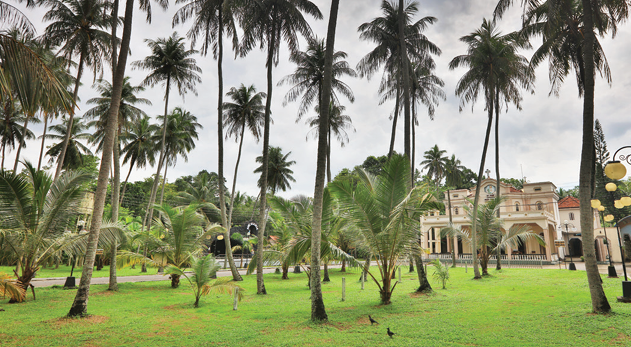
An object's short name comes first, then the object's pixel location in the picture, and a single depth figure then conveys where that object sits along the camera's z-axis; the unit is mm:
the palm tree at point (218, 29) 16938
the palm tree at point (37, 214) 10125
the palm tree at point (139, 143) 27959
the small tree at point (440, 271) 12983
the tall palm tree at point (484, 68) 18750
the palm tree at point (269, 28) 14250
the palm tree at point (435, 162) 36719
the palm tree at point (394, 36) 18859
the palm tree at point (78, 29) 16391
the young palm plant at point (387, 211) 9859
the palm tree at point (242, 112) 26319
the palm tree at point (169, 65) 22203
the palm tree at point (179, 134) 28484
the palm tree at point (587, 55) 8094
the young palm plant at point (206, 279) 9812
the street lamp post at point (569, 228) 38875
